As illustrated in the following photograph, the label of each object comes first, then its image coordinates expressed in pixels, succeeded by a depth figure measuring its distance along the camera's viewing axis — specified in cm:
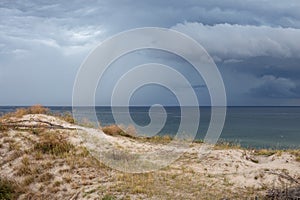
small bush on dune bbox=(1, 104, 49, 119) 2227
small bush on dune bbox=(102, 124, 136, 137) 2165
